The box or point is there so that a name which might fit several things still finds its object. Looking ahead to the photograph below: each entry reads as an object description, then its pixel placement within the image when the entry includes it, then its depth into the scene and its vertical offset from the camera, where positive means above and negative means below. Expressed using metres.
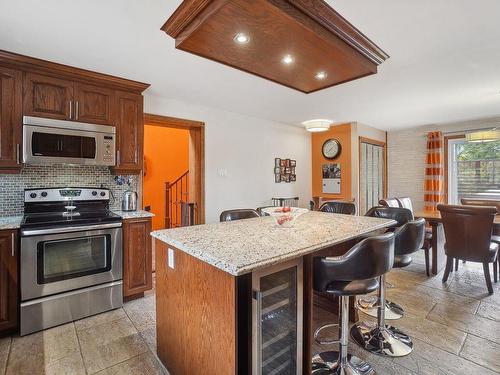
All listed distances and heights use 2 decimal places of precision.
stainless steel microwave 2.48 +0.43
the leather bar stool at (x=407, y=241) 2.20 -0.46
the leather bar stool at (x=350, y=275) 1.50 -0.52
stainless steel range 2.28 -0.67
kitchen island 1.24 -0.59
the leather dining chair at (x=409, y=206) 3.61 -0.37
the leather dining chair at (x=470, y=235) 3.03 -0.60
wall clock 5.30 +0.74
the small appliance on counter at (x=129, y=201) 3.13 -0.18
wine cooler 1.36 -0.73
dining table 3.64 -0.76
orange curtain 5.19 +0.25
